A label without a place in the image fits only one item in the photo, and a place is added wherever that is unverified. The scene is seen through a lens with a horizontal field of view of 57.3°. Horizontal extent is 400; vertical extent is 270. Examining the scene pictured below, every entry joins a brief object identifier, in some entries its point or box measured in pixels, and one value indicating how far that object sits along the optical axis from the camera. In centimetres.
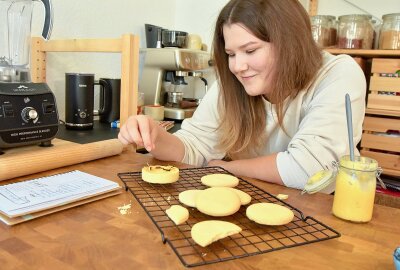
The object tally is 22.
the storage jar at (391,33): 187
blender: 95
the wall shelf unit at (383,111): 188
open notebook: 65
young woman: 97
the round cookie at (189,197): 69
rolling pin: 85
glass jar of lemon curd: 68
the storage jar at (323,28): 207
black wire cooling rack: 54
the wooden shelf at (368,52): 185
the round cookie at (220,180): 80
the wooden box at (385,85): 186
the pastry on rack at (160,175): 81
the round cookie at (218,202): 65
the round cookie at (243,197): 71
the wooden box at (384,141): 190
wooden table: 51
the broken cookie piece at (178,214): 61
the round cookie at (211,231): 54
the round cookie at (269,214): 62
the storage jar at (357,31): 199
